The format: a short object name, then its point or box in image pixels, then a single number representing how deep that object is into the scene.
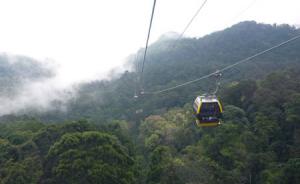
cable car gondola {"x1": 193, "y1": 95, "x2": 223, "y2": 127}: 13.32
